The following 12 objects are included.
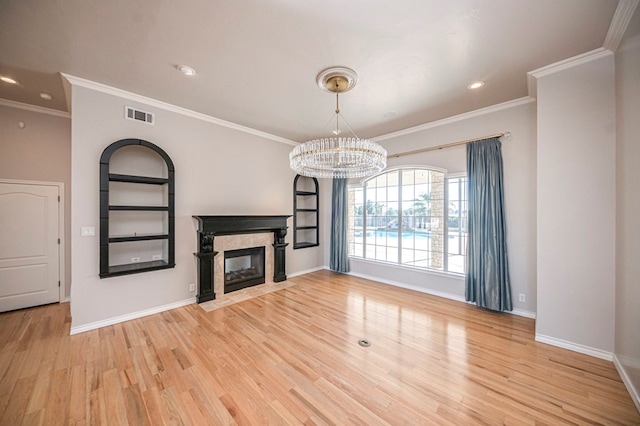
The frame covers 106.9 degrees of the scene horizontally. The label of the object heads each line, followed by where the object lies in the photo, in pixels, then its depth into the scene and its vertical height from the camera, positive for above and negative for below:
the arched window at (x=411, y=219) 4.07 -0.13
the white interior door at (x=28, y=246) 3.44 -0.50
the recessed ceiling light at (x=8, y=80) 2.85 +1.62
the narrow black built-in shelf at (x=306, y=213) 5.79 -0.01
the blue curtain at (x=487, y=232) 3.46 -0.29
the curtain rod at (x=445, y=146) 3.51 +1.14
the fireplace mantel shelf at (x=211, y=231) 3.86 -0.33
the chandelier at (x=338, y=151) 2.60 +0.68
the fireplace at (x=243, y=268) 4.38 -1.11
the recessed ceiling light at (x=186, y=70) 2.63 +1.61
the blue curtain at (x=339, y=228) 5.59 -0.37
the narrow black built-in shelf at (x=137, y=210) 3.04 -0.05
